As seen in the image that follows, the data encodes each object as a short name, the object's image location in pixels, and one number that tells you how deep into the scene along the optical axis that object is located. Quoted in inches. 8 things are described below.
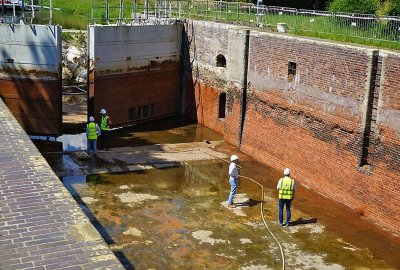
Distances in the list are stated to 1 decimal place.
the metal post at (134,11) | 948.0
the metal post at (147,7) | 990.1
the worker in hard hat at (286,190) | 554.6
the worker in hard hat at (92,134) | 751.7
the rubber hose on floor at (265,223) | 499.4
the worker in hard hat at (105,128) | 793.1
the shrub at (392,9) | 901.8
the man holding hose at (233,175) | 606.9
